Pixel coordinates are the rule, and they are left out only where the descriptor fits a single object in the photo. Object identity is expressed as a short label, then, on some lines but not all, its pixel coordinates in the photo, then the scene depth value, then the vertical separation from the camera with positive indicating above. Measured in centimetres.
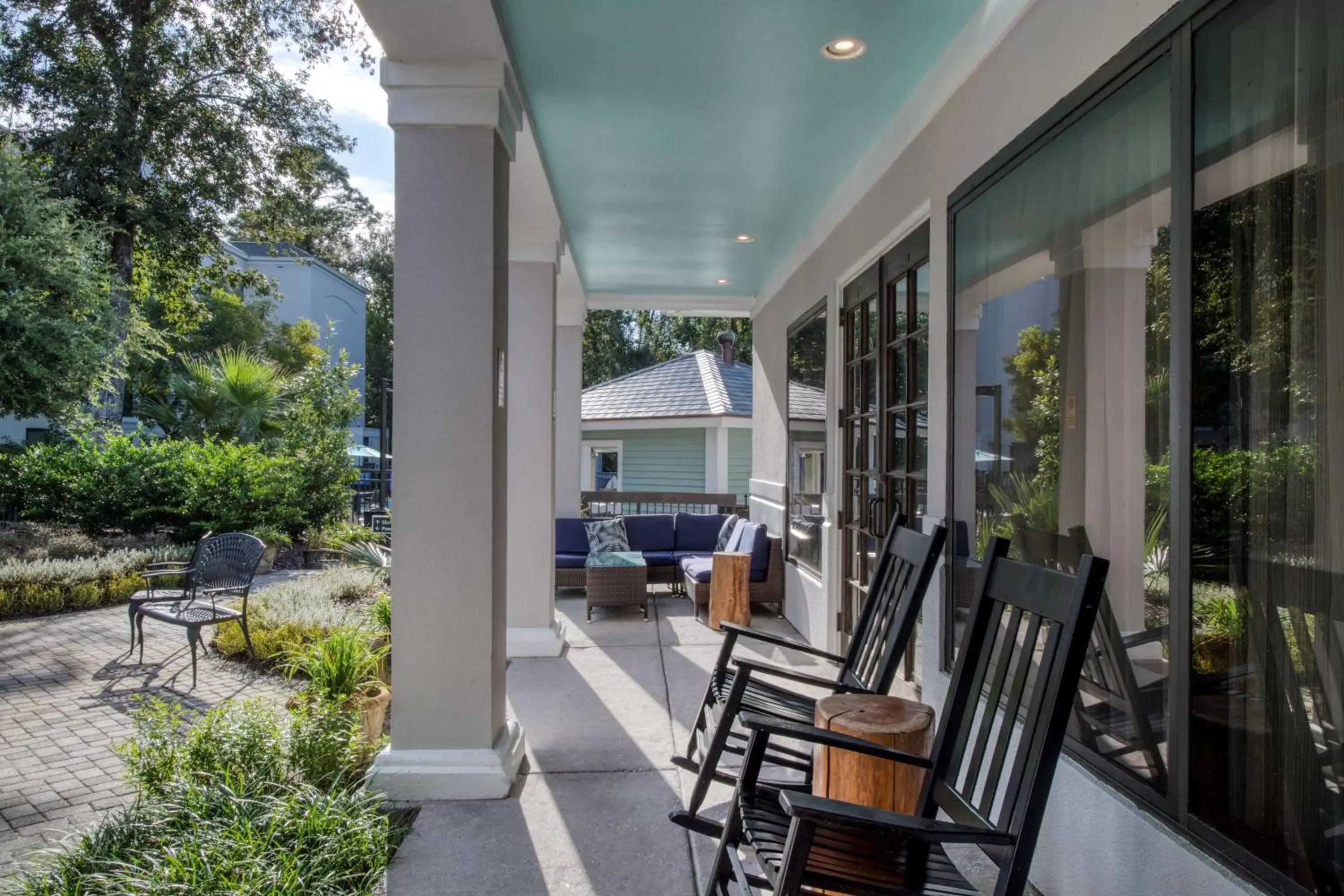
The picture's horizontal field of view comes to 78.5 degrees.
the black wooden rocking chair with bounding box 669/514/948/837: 259 -75
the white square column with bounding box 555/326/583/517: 863 +24
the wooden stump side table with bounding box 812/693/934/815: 227 -87
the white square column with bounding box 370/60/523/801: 313 -2
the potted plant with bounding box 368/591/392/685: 430 -102
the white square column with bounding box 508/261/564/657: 547 -17
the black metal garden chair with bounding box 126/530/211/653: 538 -96
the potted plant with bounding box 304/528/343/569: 1009 -127
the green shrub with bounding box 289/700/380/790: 301 -112
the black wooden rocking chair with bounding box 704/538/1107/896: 159 -72
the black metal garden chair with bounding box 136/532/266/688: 530 -91
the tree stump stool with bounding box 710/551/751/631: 638 -104
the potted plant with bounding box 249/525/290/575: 968 -110
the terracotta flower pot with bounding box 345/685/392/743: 354 -113
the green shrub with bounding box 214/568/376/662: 552 -122
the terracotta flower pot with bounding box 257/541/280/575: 959 -131
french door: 388 +25
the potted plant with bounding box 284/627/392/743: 355 -101
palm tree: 1251 +75
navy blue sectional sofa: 685 -94
